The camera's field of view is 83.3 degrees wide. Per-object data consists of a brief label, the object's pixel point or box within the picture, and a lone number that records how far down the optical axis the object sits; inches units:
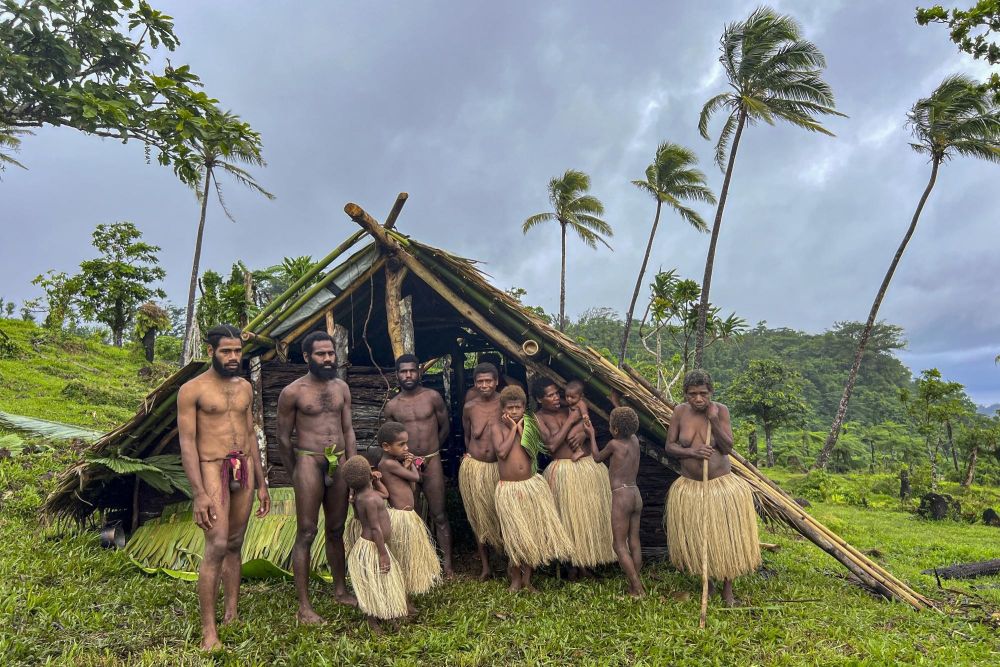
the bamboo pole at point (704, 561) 148.3
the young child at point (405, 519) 146.5
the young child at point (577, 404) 178.5
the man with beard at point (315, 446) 151.0
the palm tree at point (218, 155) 311.6
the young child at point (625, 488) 167.3
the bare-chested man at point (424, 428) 180.7
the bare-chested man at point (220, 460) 130.9
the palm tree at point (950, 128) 577.9
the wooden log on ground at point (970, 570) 230.2
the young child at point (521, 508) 166.4
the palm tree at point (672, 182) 789.9
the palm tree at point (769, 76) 596.1
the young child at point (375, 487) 147.1
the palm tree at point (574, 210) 909.8
